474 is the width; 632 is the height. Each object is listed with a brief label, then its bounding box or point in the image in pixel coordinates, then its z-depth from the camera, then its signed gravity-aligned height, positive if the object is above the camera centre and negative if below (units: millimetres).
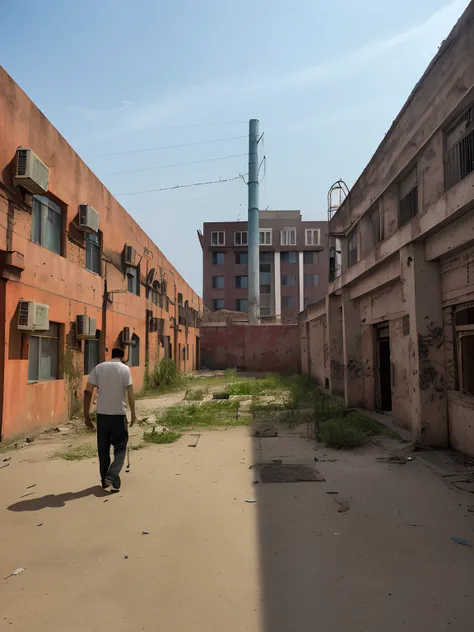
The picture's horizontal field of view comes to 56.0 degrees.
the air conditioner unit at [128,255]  13555 +2933
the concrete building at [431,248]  6062 +1683
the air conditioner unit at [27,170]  7465 +3080
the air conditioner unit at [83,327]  10039 +560
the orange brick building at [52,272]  7383 +1713
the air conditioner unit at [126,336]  13397 +483
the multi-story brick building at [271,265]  46281 +9106
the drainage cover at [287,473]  5434 -1565
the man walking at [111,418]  5042 -761
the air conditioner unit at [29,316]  7557 +616
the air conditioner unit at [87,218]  10109 +3058
